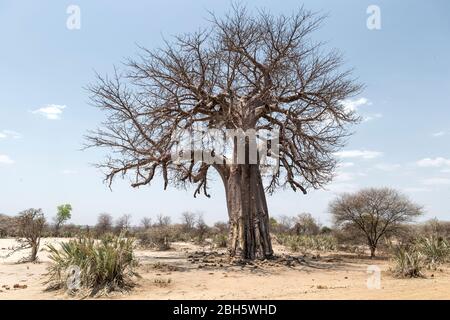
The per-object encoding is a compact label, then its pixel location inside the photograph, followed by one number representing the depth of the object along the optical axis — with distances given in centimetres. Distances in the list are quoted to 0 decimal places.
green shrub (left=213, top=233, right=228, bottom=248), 2359
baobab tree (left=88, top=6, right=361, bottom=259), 1327
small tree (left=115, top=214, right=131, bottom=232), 4650
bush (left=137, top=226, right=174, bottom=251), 2267
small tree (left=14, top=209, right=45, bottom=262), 1439
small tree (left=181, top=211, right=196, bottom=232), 3915
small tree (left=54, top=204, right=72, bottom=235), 4996
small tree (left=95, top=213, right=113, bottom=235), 4253
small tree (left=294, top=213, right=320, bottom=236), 4138
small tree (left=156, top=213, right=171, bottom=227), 4918
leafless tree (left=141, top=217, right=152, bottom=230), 5331
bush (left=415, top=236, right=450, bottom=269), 1469
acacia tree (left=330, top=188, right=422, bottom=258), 2364
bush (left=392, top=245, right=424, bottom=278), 1055
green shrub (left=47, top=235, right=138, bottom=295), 799
